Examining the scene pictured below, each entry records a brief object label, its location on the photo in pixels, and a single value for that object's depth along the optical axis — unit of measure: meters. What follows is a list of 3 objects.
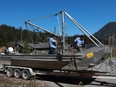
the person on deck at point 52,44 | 5.40
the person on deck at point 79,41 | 5.38
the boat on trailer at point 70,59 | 4.65
